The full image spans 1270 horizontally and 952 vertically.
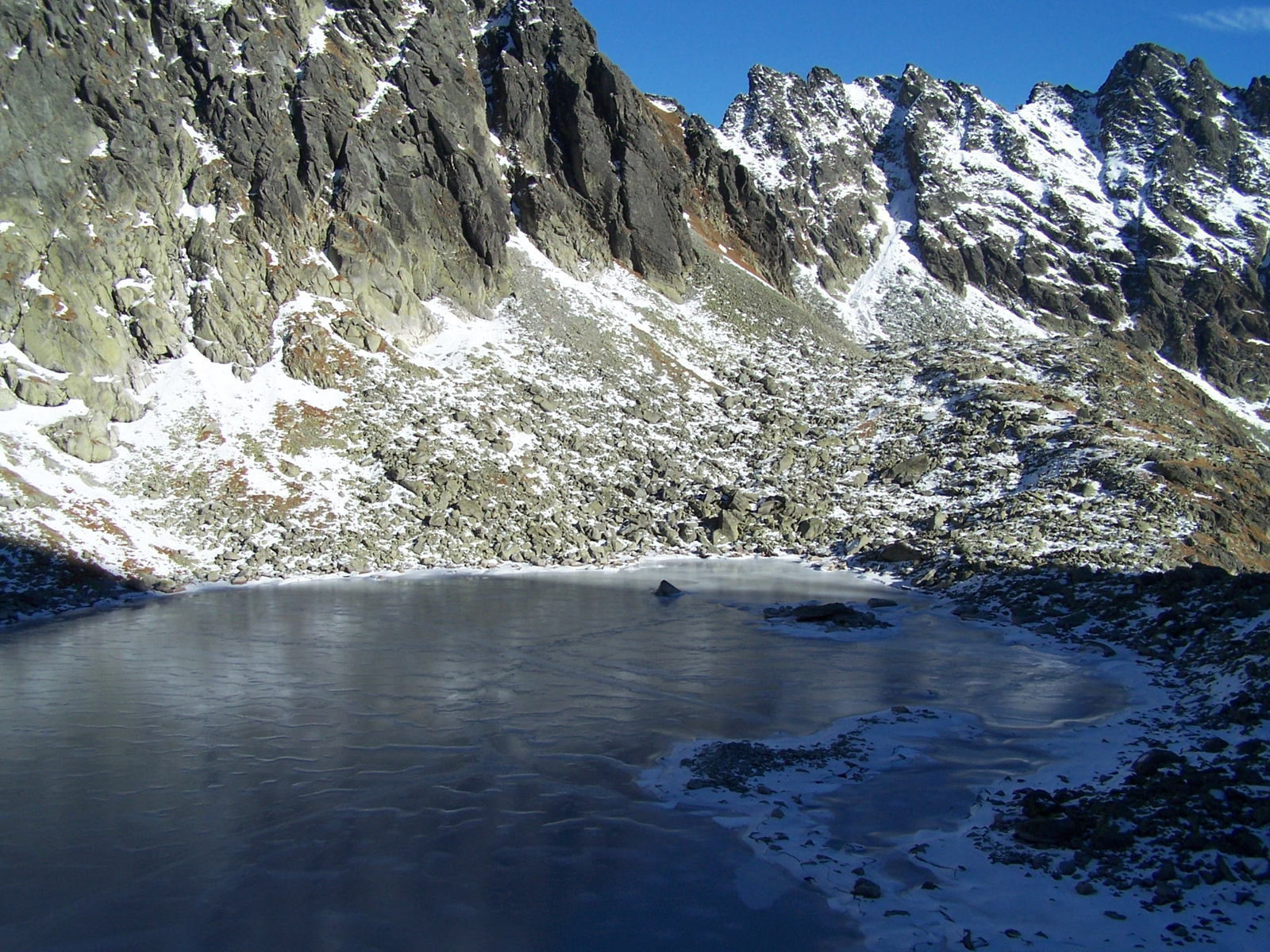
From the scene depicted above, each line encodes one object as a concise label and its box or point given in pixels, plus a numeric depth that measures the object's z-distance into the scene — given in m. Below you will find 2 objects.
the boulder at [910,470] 46.59
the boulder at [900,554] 37.62
